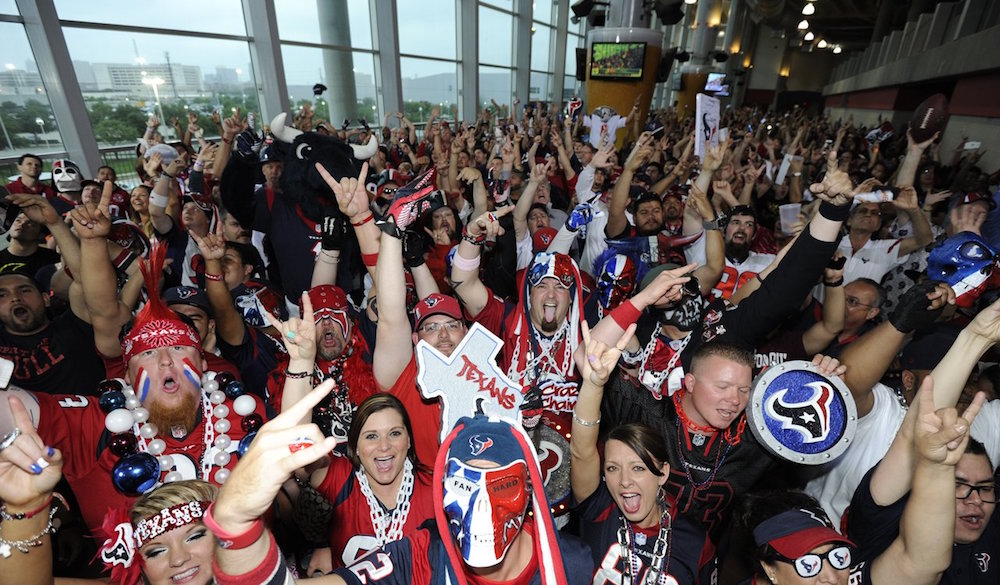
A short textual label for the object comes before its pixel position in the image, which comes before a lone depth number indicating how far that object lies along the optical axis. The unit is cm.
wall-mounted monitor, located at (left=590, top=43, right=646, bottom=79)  1255
